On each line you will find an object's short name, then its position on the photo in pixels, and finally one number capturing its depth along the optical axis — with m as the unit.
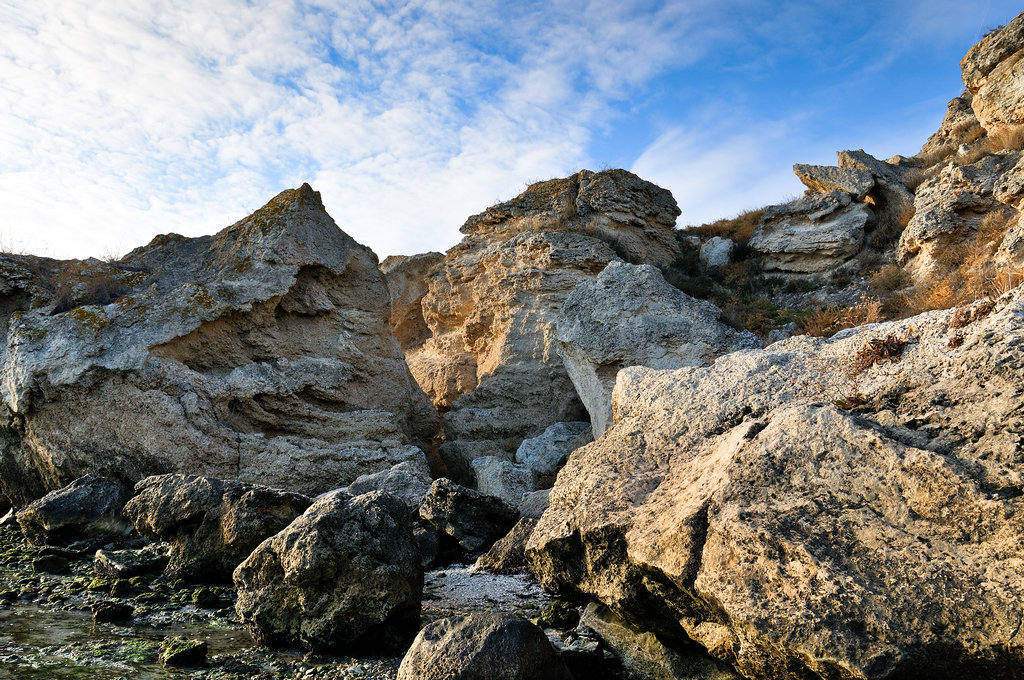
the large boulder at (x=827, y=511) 3.36
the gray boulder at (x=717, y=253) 21.39
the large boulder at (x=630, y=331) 11.07
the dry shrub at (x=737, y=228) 23.41
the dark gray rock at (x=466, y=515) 8.73
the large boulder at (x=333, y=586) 5.35
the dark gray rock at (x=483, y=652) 4.06
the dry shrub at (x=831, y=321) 12.55
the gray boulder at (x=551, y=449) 11.52
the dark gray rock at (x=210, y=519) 7.32
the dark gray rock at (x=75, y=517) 8.77
